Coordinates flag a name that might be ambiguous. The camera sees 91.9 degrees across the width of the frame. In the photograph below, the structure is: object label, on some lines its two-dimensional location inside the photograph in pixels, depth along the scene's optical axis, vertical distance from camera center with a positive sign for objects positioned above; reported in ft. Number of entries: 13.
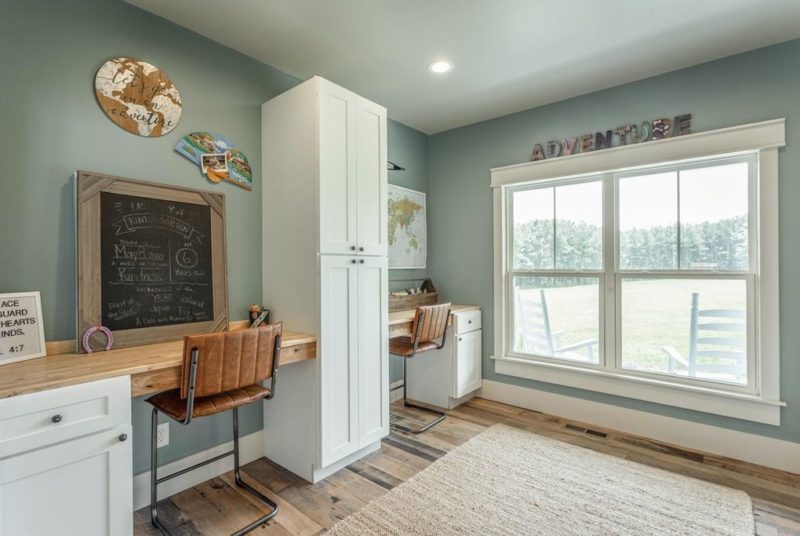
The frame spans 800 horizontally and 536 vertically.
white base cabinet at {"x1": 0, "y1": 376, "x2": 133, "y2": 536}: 4.07 -2.18
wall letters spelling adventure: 8.84 +3.20
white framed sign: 5.24 -0.80
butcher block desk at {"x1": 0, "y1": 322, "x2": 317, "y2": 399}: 4.44 -1.28
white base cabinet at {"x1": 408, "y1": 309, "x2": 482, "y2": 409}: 10.94 -2.96
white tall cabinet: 7.34 +0.03
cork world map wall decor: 6.35 +2.96
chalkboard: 6.02 +0.16
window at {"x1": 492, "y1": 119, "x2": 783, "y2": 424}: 8.16 -0.36
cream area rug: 6.05 -4.07
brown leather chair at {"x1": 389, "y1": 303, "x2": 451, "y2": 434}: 9.46 -1.69
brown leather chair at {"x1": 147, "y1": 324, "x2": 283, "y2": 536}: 5.46 -1.62
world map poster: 11.72 +1.22
